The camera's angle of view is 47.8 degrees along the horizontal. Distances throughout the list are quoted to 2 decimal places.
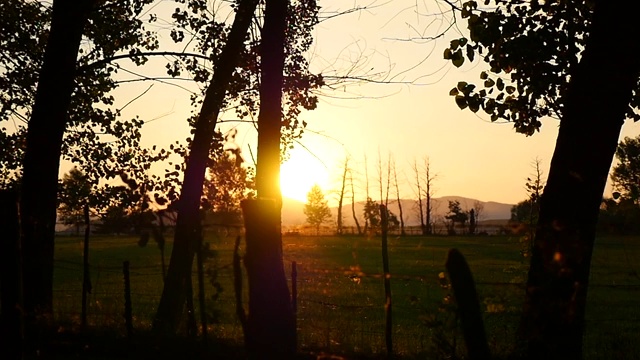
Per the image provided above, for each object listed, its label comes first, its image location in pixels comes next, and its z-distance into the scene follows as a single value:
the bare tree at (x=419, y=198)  148.25
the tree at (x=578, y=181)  6.83
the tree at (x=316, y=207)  186.49
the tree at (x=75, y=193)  22.19
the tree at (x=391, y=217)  129.70
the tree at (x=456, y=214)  131.35
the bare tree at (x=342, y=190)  134.90
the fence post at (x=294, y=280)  12.66
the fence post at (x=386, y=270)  12.32
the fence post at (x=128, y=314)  13.65
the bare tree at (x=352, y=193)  145.84
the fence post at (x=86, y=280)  15.77
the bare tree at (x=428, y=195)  141.38
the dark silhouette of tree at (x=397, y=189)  154.98
